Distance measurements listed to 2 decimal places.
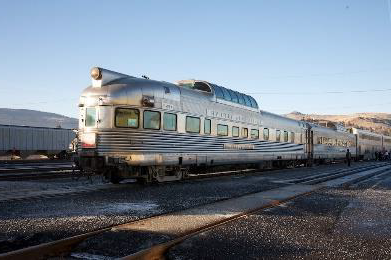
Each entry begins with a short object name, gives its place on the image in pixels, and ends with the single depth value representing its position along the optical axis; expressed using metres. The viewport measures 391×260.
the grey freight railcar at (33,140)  41.22
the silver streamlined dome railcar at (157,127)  14.44
